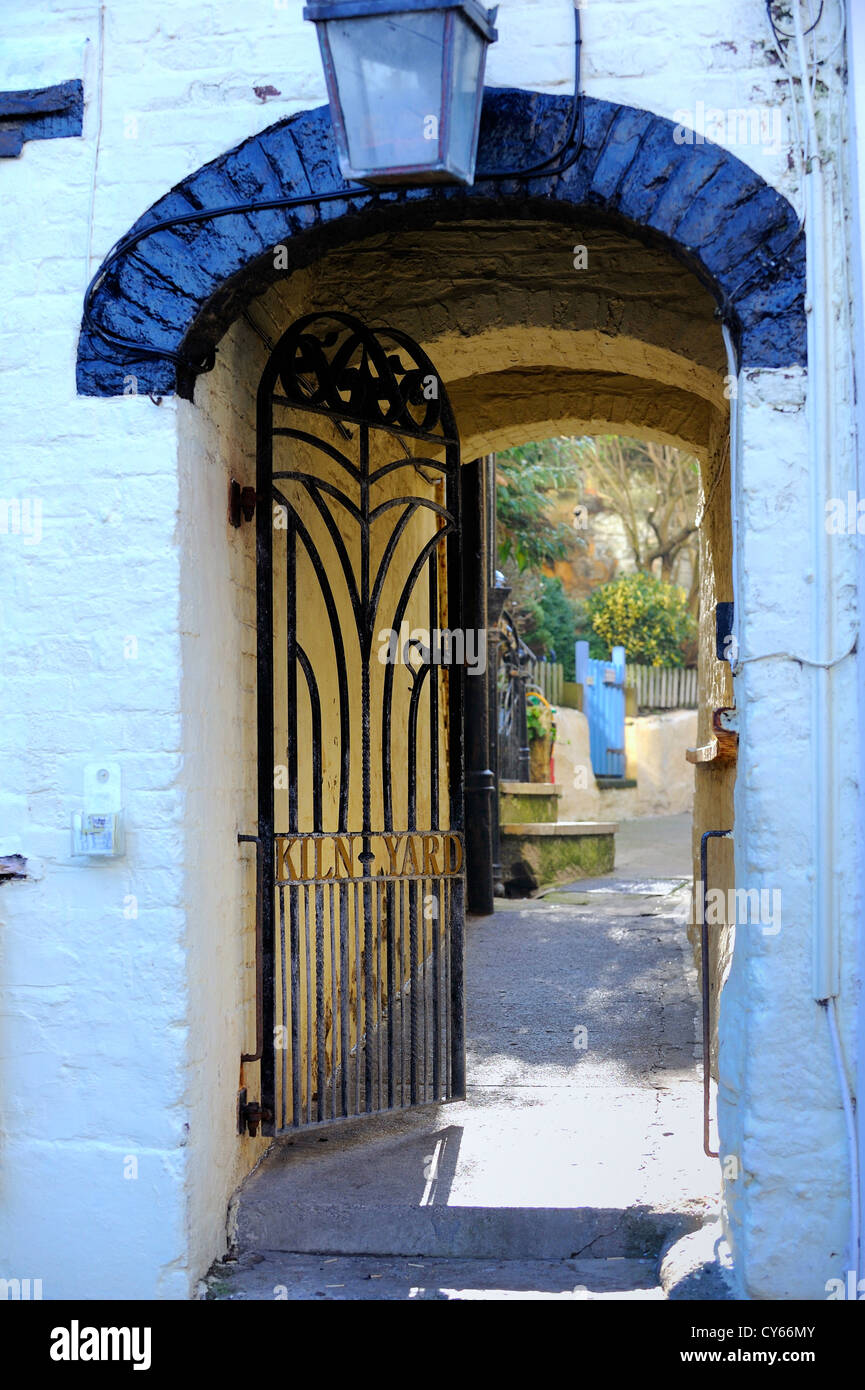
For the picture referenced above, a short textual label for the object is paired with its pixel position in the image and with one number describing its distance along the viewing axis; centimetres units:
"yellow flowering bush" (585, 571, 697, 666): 1969
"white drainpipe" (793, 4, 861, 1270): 318
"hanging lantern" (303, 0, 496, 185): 304
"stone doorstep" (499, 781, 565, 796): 1151
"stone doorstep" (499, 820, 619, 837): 1075
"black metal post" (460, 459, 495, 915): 836
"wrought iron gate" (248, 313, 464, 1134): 412
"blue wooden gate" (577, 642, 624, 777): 1741
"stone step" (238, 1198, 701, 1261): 374
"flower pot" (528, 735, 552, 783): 1302
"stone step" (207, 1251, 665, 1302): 349
